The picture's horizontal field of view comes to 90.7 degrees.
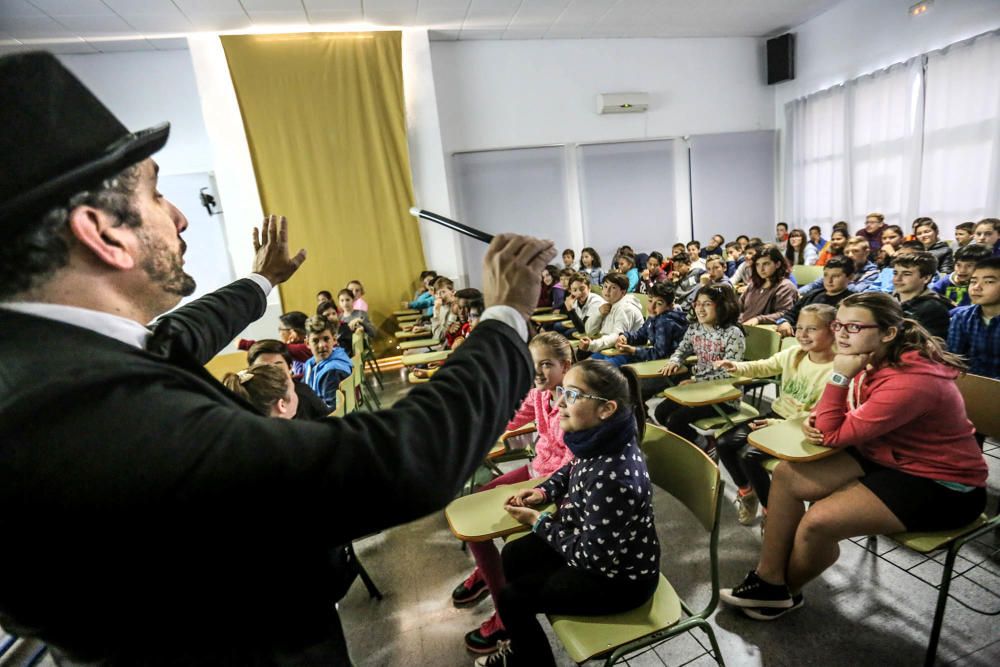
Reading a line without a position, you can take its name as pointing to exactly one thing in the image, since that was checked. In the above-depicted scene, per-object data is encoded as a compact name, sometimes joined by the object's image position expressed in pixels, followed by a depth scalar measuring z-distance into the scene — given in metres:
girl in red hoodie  1.52
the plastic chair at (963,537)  1.45
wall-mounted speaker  7.32
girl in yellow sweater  2.20
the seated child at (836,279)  3.34
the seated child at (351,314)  5.32
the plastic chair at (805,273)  5.29
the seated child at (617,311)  3.88
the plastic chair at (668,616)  1.25
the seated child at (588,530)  1.33
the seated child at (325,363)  3.01
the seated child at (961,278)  2.88
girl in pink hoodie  2.02
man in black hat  0.44
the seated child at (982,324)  2.37
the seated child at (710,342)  2.83
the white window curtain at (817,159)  6.89
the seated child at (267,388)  1.80
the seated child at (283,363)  2.06
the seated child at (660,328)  3.31
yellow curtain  5.96
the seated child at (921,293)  2.76
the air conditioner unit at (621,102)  7.08
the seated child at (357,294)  6.03
